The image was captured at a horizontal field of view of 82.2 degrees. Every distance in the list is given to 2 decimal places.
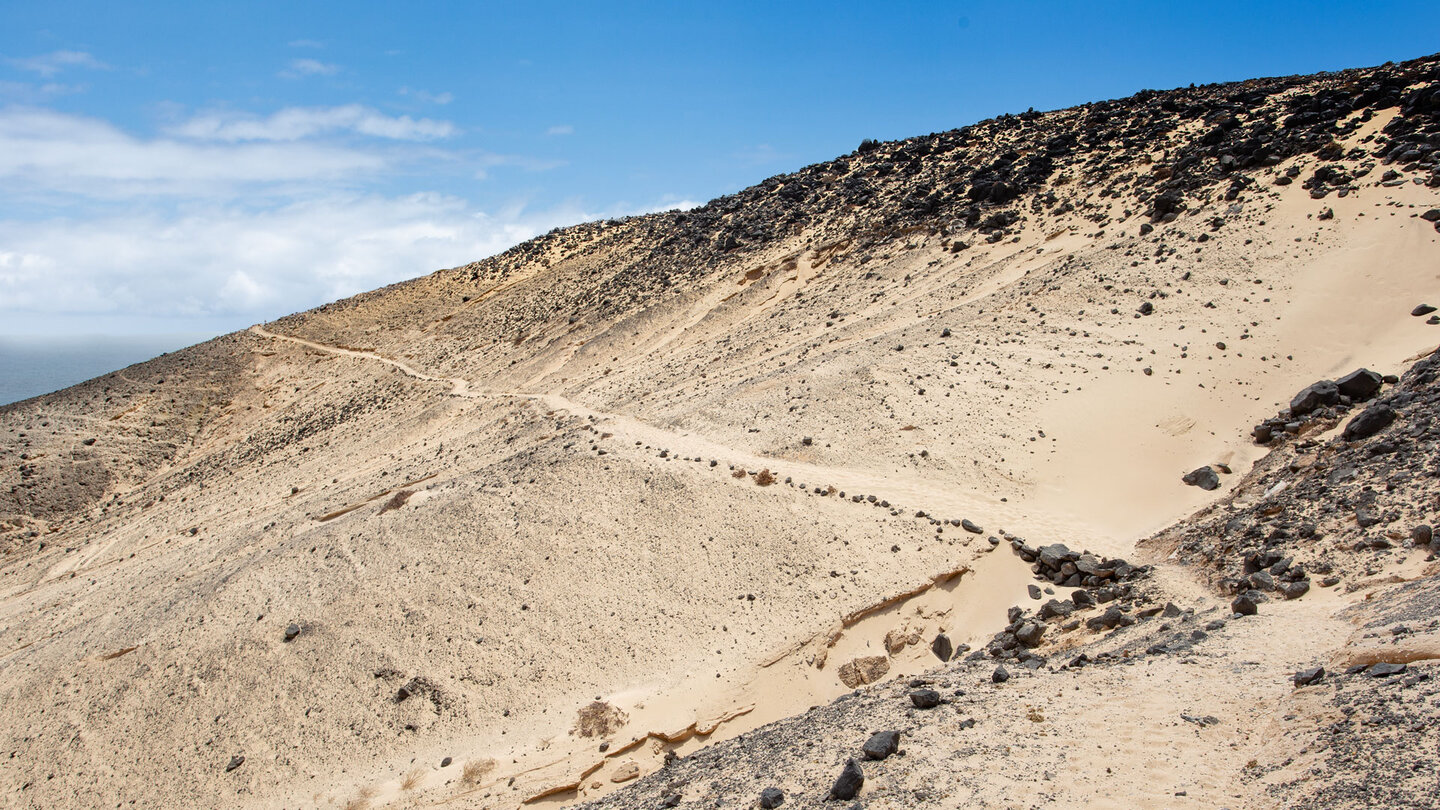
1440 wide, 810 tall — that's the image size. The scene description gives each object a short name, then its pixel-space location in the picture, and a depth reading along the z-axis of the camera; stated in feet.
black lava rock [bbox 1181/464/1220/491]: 41.42
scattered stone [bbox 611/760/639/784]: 28.55
